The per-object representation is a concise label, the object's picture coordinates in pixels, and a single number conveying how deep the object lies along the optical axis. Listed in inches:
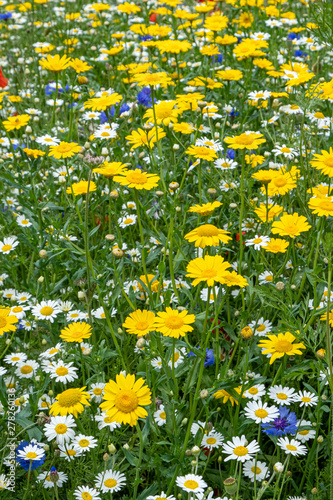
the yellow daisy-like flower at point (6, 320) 52.0
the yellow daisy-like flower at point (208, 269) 46.9
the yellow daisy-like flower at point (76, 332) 51.1
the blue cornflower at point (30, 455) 49.1
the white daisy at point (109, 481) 48.2
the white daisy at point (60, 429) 48.8
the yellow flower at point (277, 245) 53.8
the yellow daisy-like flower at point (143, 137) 56.2
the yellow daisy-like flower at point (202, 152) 54.4
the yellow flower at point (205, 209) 50.3
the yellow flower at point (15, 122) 66.6
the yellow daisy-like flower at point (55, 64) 65.8
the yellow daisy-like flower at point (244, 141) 53.3
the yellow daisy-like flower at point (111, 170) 52.5
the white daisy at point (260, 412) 49.0
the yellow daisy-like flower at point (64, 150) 57.5
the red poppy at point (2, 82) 68.4
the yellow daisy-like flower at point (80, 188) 57.9
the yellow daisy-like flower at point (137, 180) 51.7
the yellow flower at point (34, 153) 64.0
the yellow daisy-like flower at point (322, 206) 50.9
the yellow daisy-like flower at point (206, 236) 48.9
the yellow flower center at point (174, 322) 47.3
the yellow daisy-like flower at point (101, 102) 58.8
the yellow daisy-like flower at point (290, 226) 52.1
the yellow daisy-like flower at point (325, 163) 52.5
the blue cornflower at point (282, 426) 49.4
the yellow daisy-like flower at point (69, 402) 47.8
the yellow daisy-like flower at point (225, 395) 50.8
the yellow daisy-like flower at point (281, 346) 49.9
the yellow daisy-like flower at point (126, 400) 45.8
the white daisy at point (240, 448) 47.8
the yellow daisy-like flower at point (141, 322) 48.6
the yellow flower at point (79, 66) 70.5
